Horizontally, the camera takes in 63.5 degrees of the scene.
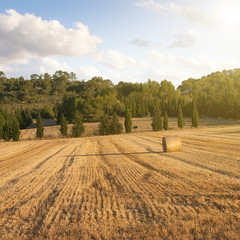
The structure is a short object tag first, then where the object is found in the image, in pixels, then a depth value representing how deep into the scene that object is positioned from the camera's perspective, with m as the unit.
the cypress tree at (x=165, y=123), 51.28
